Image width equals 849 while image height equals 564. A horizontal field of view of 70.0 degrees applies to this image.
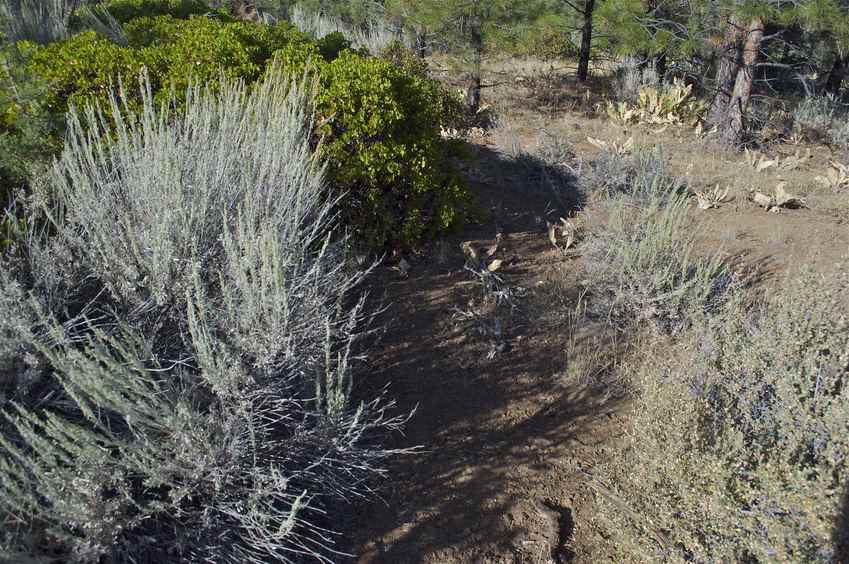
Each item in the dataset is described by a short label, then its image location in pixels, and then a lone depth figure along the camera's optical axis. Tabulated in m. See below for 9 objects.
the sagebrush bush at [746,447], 1.97
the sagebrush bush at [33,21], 5.81
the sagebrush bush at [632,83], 9.75
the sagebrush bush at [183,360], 1.92
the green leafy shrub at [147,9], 7.62
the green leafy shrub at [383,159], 4.03
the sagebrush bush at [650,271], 3.71
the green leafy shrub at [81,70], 3.97
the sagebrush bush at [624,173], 5.27
